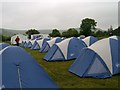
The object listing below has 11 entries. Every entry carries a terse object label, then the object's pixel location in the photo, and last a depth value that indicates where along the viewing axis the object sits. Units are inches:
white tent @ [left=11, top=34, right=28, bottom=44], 1946.4
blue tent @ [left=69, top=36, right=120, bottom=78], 347.3
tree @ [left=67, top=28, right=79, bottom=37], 2133.4
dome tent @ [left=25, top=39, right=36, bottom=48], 1267.2
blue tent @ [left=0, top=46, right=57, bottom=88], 254.7
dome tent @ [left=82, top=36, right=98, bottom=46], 761.5
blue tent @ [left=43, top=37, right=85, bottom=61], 542.9
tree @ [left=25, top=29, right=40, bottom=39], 3086.9
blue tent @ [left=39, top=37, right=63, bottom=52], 829.6
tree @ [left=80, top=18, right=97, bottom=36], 2790.4
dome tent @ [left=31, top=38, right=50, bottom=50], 1042.3
